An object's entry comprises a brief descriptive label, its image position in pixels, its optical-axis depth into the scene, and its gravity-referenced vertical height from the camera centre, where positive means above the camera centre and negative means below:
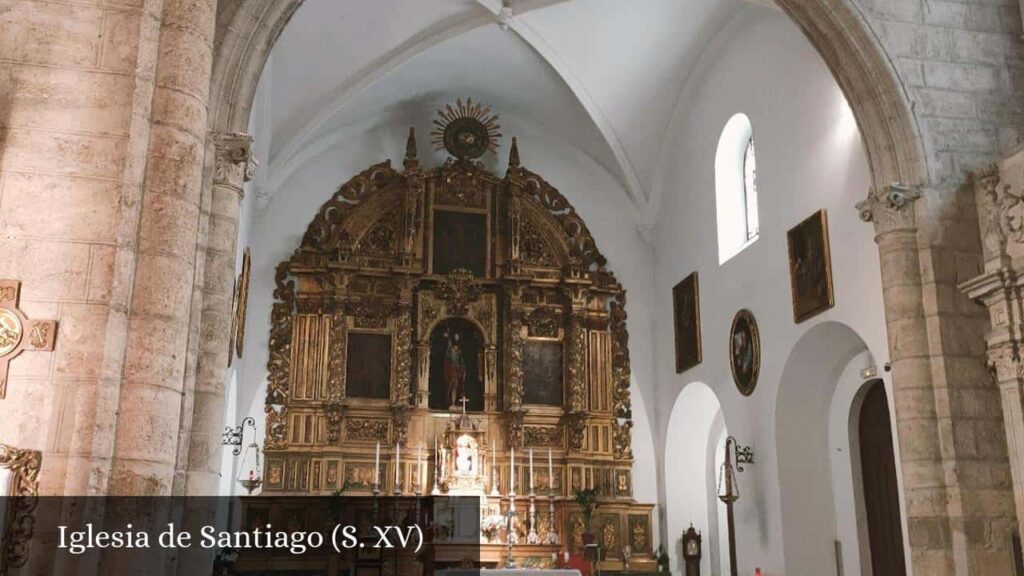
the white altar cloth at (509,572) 10.45 -0.16
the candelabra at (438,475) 14.59 +1.16
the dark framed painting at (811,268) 11.12 +3.23
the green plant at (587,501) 14.48 +0.79
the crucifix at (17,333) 5.77 +1.25
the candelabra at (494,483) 14.80 +1.07
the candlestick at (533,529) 14.52 +0.40
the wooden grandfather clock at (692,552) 14.48 +0.08
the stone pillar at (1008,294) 8.21 +2.17
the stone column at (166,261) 5.63 +1.71
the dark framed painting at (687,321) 14.64 +3.44
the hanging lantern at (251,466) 14.11 +1.25
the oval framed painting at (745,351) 12.74 +2.61
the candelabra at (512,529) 14.23 +0.40
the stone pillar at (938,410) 8.27 +1.23
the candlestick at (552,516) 14.74 +0.60
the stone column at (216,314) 6.85 +1.68
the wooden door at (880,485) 11.09 +0.81
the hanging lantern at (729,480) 12.48 +0.96
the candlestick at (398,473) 14.57 +1.19
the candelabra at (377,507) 14.21 +0.68
